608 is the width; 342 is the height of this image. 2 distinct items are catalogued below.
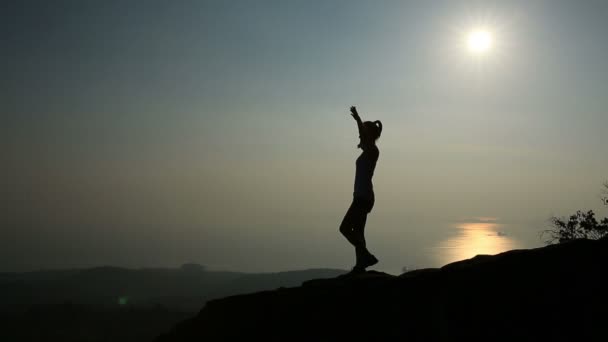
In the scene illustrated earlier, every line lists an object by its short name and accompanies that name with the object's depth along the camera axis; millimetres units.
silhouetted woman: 9383
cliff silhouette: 6523
